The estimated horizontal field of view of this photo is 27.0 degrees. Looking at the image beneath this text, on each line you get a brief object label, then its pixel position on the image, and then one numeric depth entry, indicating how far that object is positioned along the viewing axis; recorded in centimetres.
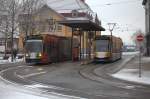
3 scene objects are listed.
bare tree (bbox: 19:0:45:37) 4389
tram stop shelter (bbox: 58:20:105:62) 3381
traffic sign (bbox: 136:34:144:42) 2050
